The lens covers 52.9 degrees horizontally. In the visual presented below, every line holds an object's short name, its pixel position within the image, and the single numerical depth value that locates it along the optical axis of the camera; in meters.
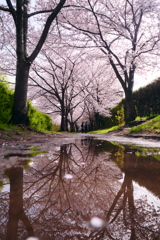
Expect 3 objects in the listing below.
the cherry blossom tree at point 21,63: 5.54
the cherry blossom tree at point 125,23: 9.51
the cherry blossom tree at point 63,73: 14.45
